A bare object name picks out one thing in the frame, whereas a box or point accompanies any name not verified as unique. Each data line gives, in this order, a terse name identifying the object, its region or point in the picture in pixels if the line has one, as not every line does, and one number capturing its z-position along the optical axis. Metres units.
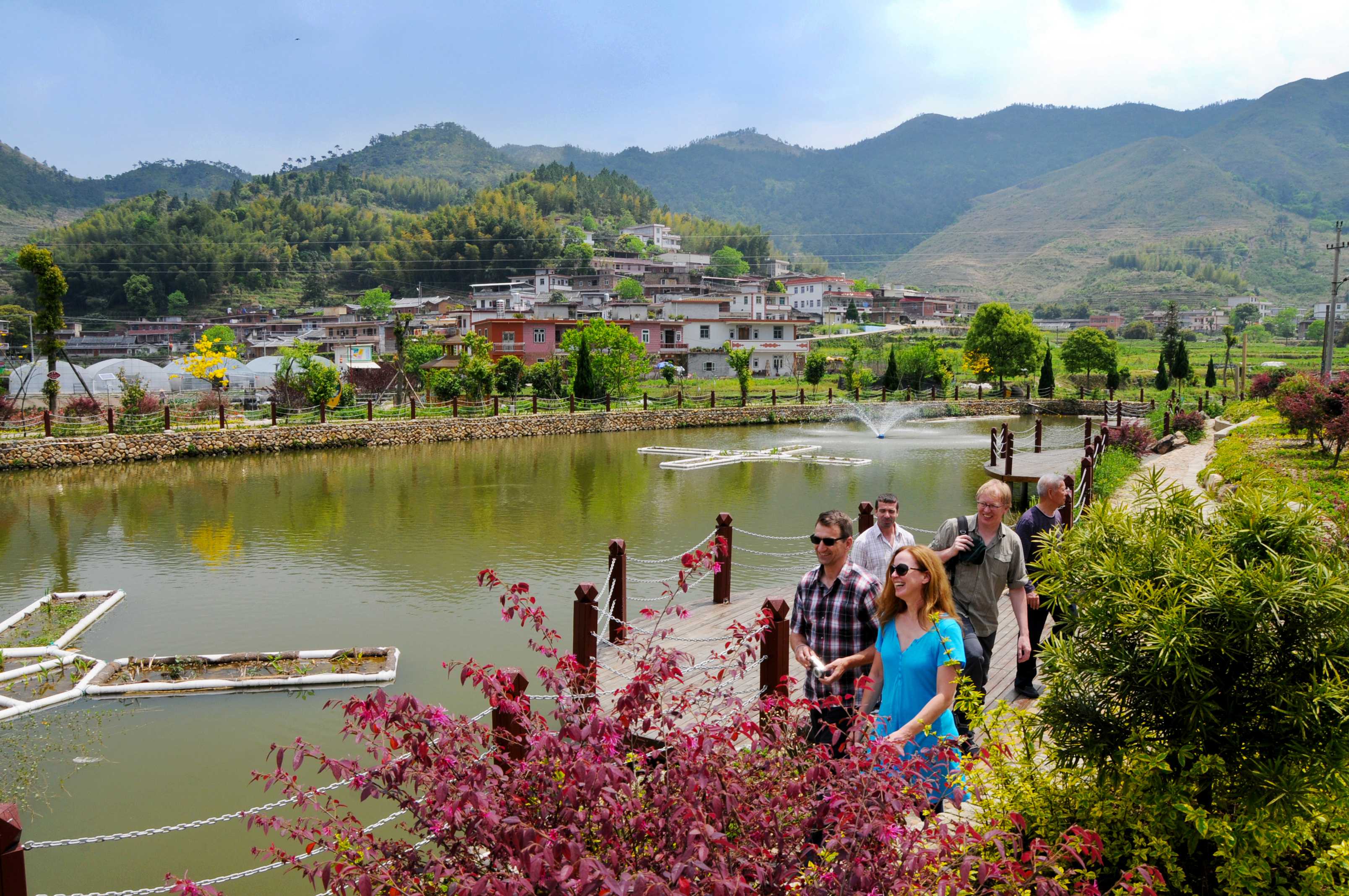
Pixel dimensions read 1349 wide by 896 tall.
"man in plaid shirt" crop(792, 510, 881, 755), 4.42
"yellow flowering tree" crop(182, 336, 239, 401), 33.66
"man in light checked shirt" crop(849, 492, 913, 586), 6.07
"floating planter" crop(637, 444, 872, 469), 25.09
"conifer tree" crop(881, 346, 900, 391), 50.81
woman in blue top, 3.76
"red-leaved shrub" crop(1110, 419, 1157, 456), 23.00
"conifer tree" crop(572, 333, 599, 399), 38.28
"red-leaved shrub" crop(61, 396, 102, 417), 28.39
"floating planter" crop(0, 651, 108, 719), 8.02
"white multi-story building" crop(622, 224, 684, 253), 142.56
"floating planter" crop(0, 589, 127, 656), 9.76
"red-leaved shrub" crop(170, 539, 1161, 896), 2.26
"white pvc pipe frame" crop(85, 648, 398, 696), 8.34
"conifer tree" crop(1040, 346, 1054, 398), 51.12
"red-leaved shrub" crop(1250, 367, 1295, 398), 31.38
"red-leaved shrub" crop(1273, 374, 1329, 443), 16.30
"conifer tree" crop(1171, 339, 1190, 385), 48.25
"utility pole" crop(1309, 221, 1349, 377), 29.39
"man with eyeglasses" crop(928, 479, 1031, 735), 5.18
